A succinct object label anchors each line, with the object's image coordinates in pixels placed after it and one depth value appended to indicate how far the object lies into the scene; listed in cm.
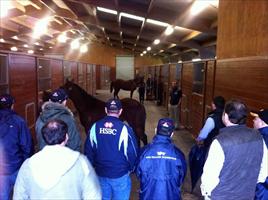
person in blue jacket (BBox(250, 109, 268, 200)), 178
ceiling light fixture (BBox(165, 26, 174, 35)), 745
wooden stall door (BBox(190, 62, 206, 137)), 469
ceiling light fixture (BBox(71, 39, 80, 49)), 1533
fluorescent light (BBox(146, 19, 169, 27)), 774
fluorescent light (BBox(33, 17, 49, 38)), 893
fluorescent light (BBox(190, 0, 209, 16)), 474
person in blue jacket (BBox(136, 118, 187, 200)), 171
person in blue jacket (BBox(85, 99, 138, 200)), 194
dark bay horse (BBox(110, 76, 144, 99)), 1088
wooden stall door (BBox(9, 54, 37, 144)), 334
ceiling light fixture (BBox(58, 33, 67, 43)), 1226
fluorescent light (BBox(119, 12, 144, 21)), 764
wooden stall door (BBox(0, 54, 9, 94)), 312
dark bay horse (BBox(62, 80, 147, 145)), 411
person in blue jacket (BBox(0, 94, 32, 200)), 209
